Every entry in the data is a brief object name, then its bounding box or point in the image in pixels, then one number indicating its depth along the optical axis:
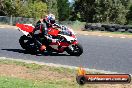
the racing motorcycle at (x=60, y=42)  15.66
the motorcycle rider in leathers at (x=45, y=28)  15.72
